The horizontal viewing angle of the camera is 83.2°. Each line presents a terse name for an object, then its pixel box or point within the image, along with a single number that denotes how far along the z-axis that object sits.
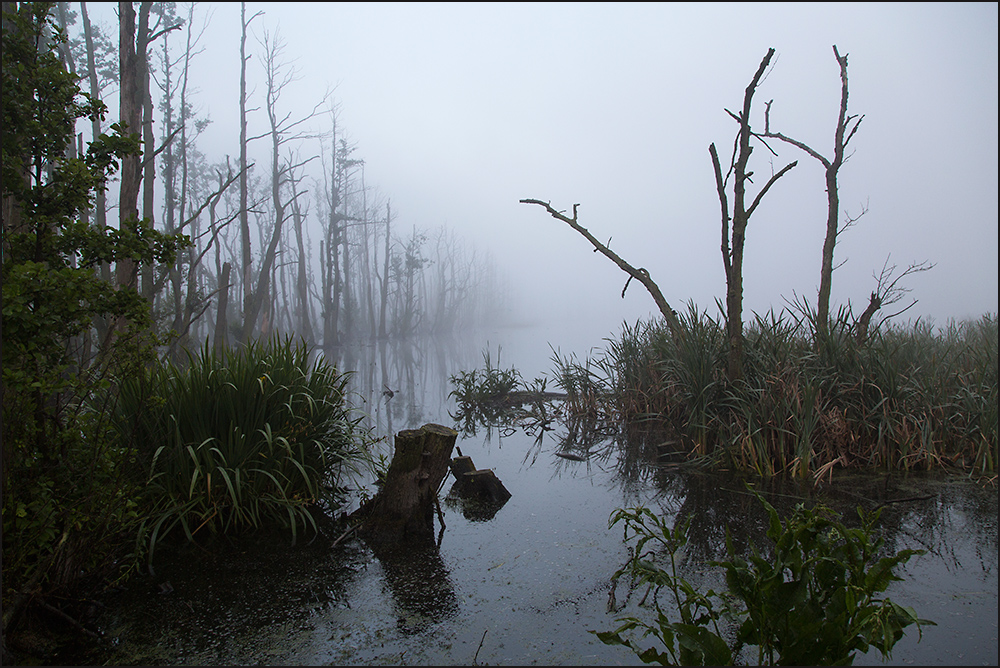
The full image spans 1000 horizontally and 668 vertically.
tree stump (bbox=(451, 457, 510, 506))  4.07
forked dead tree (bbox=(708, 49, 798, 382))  4.85
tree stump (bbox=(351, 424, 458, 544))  3.26
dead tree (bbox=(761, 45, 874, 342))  6.34
